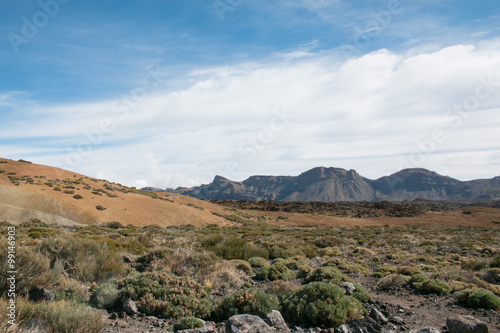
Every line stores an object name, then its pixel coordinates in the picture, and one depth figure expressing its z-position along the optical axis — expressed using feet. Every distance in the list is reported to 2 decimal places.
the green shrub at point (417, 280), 32.53
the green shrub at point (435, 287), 30.78
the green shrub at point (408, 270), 40.51
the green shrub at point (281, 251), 53.90
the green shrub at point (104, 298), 22.33
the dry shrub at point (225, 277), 30.55
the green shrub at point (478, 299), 25.66
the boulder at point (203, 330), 18.20
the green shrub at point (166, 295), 21.83
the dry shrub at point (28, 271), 19.95
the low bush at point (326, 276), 33.65
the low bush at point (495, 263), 47.06
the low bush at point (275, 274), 36.24
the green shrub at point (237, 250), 47.83
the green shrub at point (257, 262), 43.74
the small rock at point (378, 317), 21.98
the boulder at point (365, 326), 19.57
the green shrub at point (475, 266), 47.41
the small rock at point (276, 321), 20.22
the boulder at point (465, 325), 19.69
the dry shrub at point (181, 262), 31.50
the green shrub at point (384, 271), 41.75
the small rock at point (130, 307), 21.43
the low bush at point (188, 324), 19.22
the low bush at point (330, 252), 61.77
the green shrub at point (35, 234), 52.40
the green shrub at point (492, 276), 38.76
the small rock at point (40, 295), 19.29
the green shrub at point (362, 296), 26.99
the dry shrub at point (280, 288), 29.37
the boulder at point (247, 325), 18.31
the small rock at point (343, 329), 19.40
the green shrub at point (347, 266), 44.98
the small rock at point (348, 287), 29.37
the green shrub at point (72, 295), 20.46
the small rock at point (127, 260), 35.53
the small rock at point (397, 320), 22.36
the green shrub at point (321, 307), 20.81
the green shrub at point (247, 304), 21.90
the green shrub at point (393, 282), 34.24
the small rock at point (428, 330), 19.22
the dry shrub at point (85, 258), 26.52
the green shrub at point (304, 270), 40.14
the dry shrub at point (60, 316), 14.88
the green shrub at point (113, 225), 98.96
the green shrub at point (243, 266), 38.75
